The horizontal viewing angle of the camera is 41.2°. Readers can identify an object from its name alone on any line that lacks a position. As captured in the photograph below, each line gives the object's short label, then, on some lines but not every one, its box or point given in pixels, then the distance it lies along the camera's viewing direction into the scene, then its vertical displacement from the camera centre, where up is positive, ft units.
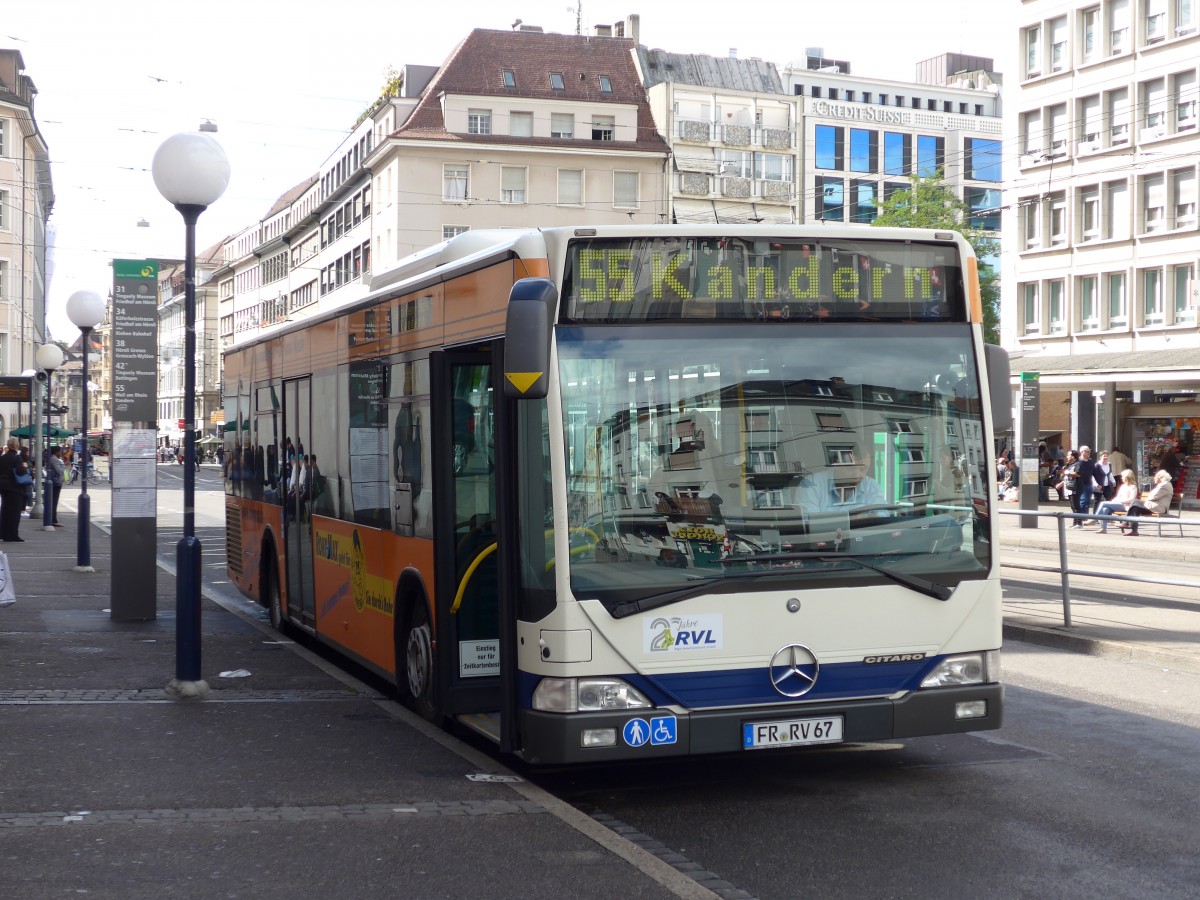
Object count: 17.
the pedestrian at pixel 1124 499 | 100.78 -3.84
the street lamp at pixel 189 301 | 33.37 +2.92
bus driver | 23.25 -0.74
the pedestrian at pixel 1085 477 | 112.68 -2.73
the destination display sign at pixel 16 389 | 134.62 +4.40
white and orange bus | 22.71 -0.68
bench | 125.96 -5.75
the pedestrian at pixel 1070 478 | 117.85 -3.08
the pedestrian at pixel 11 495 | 91.50 -3.15
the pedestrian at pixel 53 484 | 108.88 -3.09
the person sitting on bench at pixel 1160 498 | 99.55 -3.72
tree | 190.49 +28.16
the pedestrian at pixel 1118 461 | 120.57 -1.70
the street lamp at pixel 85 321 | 67.77 +5.27
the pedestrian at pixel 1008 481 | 136.67 -3.71
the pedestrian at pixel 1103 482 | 118.11 -3.30
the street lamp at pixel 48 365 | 110.58 +5.40
